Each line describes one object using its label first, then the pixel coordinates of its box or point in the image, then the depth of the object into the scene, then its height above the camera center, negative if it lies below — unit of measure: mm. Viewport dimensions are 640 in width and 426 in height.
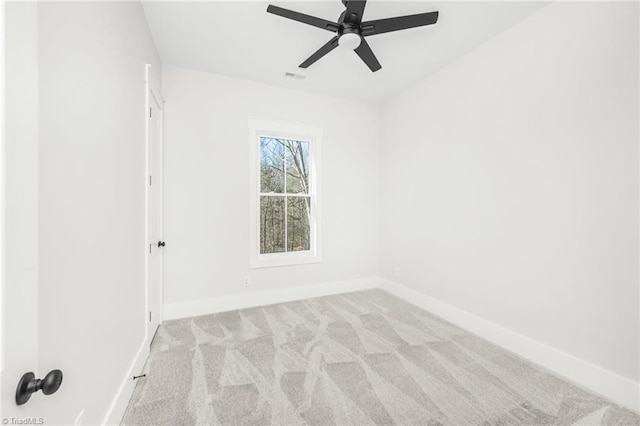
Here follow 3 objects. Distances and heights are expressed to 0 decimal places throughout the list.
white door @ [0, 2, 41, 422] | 557 +12
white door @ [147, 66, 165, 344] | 2410 +12
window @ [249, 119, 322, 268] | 3525 +237
